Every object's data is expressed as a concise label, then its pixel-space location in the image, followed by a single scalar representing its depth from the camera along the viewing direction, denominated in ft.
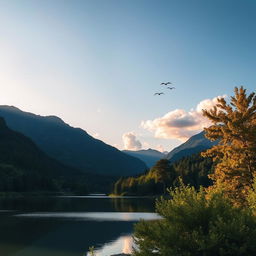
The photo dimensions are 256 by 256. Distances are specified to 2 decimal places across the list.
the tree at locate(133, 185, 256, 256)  60.59
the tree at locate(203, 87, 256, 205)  134.52
